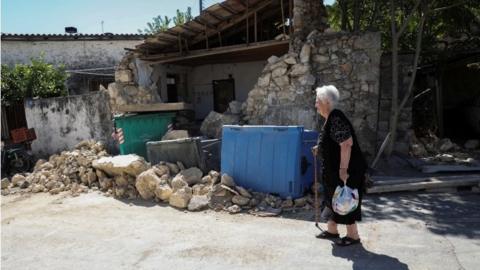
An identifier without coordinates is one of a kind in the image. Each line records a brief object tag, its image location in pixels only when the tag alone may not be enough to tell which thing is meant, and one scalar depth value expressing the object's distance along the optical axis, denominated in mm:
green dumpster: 8977
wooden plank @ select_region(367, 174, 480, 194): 6375
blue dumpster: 5789
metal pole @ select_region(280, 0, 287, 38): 9060
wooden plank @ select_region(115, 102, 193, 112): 9828
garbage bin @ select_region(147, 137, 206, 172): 7211
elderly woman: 4066
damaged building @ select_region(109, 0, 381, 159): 8133
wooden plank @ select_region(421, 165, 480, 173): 7237
